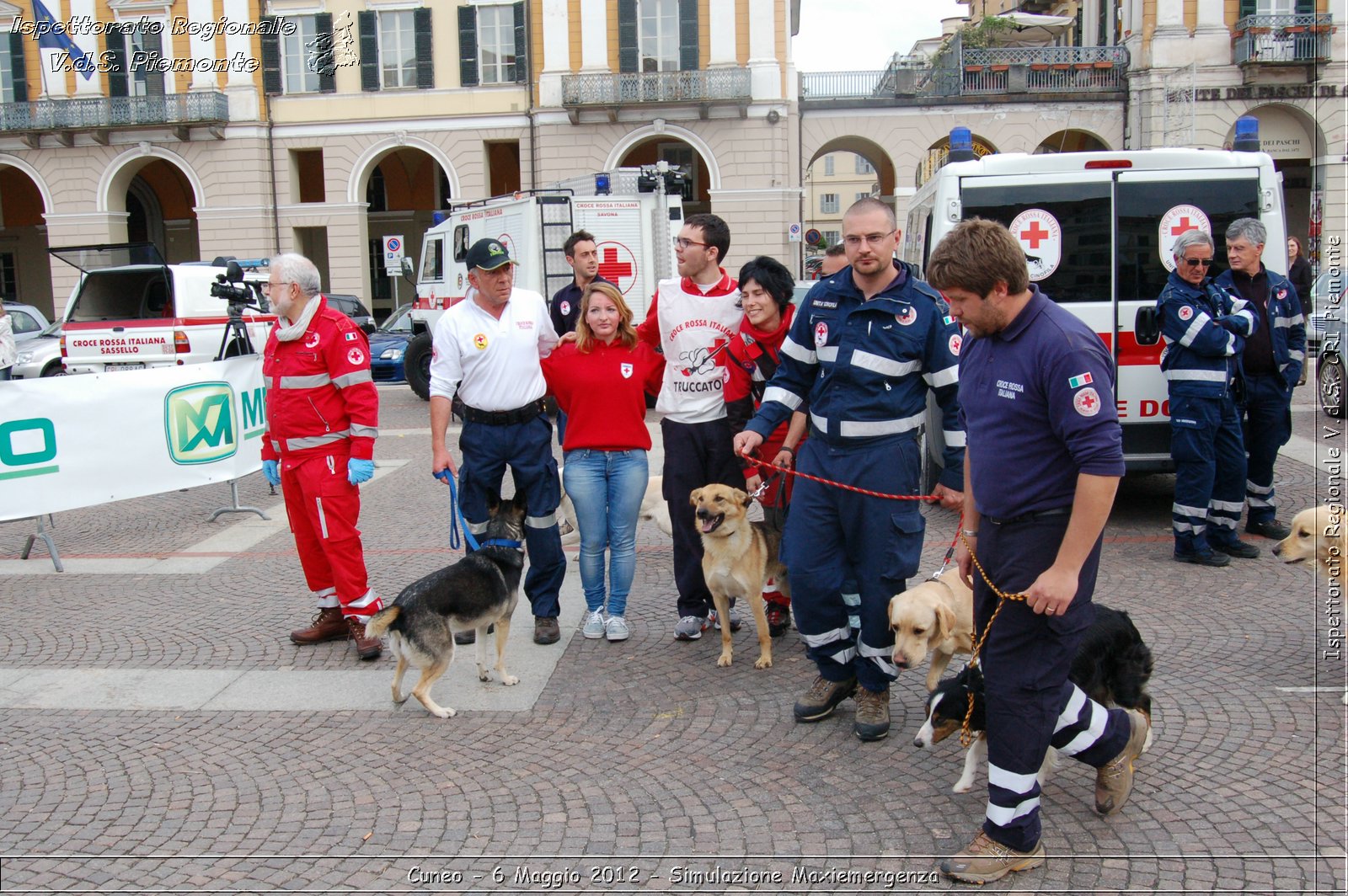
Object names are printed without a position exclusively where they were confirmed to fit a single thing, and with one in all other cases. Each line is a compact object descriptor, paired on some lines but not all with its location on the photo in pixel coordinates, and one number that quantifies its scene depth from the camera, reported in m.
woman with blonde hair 5.52
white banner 7.50
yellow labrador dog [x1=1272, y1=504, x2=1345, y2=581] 4.72
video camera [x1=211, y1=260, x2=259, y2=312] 12.11
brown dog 5.02
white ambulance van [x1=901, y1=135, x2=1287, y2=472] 7.44
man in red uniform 5.42
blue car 20.09
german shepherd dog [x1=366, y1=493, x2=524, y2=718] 4.64
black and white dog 3.61
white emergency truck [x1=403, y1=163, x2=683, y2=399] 15.77
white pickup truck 15.57
